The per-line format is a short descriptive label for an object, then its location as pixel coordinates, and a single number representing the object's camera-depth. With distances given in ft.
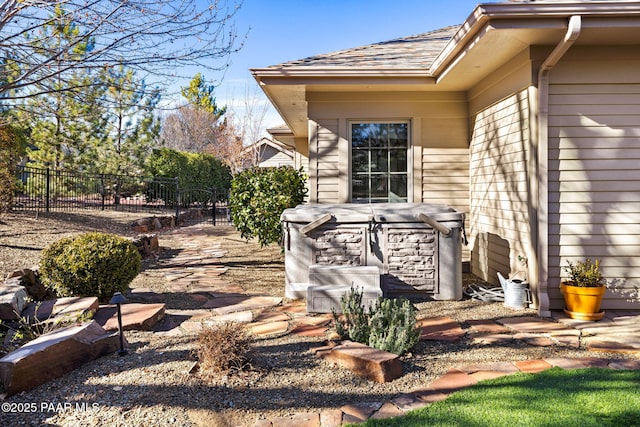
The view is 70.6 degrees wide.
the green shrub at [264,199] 20.59
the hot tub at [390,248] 15.74
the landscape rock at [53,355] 8.21
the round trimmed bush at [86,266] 13.73
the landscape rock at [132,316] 11.76
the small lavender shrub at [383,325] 10.07
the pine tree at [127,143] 47.93
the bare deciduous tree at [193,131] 84.58
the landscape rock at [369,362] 8.96
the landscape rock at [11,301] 11.33
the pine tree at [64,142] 41.68
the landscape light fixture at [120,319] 9.82
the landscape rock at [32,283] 14.40
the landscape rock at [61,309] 11.38
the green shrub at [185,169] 50.19
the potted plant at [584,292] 13.55
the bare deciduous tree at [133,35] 15.99
